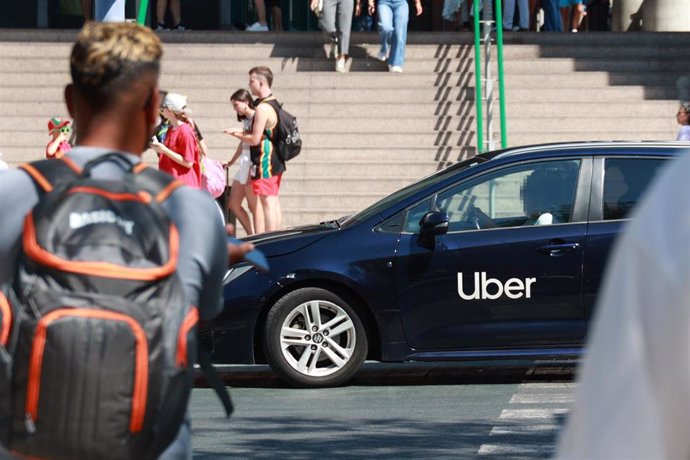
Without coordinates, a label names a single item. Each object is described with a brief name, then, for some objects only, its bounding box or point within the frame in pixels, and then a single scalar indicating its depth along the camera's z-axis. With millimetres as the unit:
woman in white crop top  21342
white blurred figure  2179
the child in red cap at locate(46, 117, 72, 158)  22430
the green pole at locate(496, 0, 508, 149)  24363
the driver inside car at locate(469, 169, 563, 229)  13910
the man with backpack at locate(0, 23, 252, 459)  3724
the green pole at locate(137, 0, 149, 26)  15484
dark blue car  13741
